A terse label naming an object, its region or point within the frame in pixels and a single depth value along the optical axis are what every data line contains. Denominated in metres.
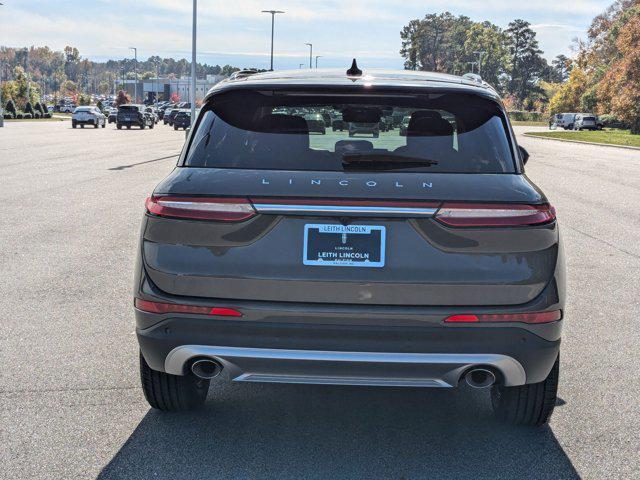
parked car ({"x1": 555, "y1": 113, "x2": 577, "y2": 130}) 88.84
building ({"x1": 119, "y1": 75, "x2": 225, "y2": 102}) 155.12
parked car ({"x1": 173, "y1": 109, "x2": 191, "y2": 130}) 61.94
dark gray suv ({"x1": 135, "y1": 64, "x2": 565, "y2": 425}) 3.59
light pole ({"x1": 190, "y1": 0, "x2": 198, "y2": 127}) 42.91
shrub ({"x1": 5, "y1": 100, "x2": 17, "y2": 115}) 76.15
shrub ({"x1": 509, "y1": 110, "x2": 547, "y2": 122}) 145.25
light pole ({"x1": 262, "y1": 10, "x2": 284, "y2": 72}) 69.39
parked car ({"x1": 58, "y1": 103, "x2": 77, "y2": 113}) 125.31
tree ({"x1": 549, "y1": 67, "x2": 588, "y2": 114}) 109.94
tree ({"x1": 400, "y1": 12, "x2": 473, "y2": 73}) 188.50
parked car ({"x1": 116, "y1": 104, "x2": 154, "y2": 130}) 61.16
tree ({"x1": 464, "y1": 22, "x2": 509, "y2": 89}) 185.62
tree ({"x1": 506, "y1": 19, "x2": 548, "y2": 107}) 176.50
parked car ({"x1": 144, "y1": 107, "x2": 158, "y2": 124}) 67.14
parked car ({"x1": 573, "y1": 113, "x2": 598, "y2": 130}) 82.25
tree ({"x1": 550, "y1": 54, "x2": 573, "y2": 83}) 196.15
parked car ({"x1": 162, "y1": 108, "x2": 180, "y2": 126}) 75.94
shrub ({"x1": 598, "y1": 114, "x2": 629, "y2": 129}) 87.77
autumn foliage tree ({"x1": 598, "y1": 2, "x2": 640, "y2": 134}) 66.81
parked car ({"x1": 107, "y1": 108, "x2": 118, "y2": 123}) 83.12
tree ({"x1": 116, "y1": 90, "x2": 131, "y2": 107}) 116.38
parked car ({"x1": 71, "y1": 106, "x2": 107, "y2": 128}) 61.07
